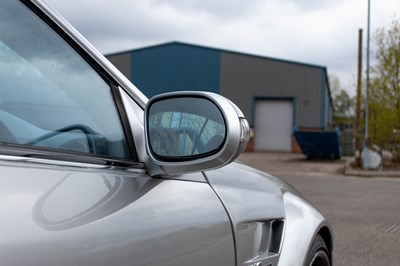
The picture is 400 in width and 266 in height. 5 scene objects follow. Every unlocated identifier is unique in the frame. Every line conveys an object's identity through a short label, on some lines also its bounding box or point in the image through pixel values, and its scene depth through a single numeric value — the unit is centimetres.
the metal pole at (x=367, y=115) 1916
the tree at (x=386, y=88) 2095
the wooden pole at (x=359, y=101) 2079
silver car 136
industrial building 3372
